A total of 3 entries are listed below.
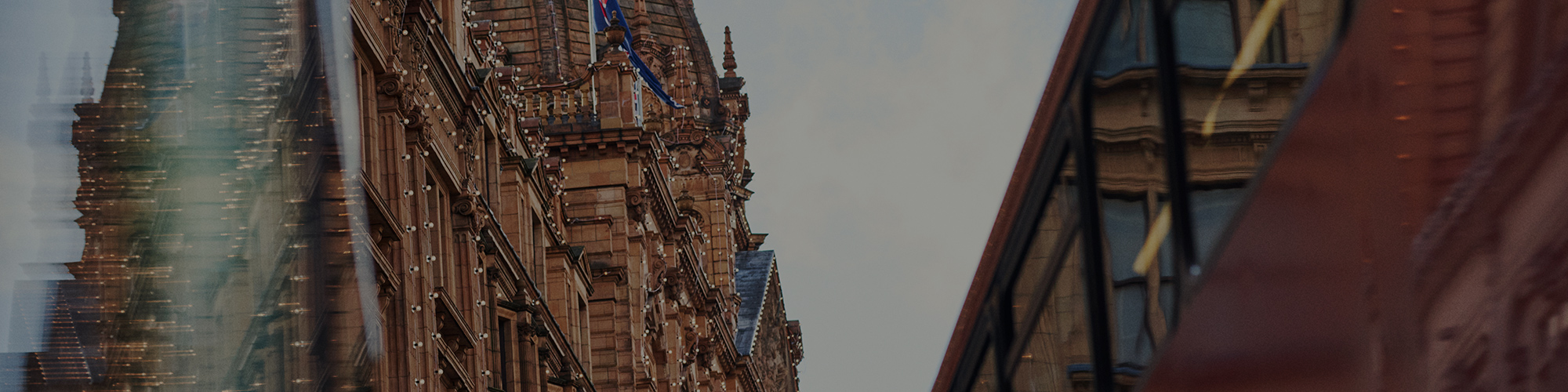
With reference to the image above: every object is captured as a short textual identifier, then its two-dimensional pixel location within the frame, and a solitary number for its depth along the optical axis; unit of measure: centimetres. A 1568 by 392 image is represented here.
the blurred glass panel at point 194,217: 843
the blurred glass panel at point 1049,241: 959
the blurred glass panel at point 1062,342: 955
